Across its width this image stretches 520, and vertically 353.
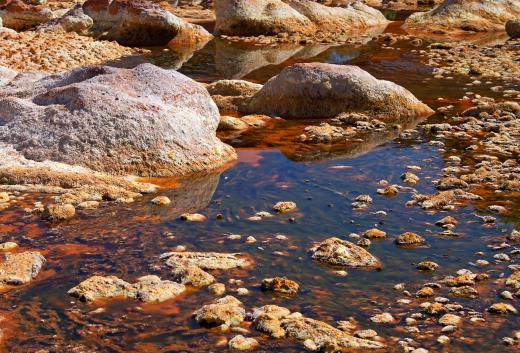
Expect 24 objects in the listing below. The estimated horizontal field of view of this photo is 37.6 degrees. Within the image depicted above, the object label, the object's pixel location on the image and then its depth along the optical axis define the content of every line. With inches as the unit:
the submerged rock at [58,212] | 344.2
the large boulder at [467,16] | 1315.2
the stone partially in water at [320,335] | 238.4
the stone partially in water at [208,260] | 298.5
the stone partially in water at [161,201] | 371.9
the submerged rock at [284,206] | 369.1
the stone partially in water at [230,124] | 544.7
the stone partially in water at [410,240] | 325.7
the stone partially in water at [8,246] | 309.8
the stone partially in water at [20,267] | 280.4
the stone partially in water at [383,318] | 256.2
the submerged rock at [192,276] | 282.4
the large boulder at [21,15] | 1124.5
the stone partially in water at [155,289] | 270.1
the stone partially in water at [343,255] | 303.4
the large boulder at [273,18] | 1199.6
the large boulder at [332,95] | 587.5
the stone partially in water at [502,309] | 261.1
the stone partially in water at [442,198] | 375.2
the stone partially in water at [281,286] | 278.2
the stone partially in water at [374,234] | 333.1
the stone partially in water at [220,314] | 251.4
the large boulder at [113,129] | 415.5
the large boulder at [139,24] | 1066.7
